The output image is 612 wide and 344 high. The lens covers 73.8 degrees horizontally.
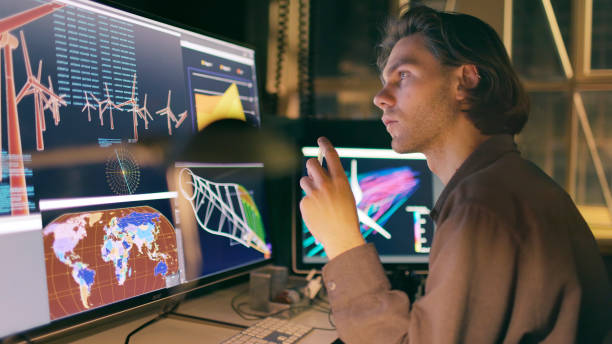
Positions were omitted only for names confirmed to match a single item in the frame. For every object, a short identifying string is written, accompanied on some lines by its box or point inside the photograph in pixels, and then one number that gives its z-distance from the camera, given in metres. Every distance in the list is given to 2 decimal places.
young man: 0.61
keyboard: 0.88
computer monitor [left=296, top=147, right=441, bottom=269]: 1.33
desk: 0.93
